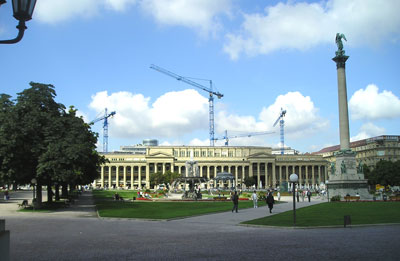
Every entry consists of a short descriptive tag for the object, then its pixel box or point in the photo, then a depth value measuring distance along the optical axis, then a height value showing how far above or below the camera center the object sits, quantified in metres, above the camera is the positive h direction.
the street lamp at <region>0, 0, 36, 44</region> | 6.45 +2.55
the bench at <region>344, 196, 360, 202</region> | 54.02 -4.22
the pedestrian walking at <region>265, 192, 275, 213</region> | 37.59 -3.09
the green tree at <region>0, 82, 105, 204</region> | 39.19 +3.06
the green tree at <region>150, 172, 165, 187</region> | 149.82 -3.18
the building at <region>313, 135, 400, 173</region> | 150.38 +6.20
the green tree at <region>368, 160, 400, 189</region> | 111.12 -2.26
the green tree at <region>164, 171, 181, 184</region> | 145.23 -2.45
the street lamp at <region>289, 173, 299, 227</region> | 26.21 -0.70
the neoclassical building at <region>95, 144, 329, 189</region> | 197.62 +2.25
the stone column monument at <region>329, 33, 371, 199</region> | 59.78 +0.22
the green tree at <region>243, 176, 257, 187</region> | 167.62 -5.42
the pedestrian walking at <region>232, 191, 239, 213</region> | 38.35 -2.99
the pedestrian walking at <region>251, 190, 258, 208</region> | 45.88 -3.44
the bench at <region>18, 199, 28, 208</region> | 47.53 -3.85
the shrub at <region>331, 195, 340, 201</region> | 54.22 -4.18
